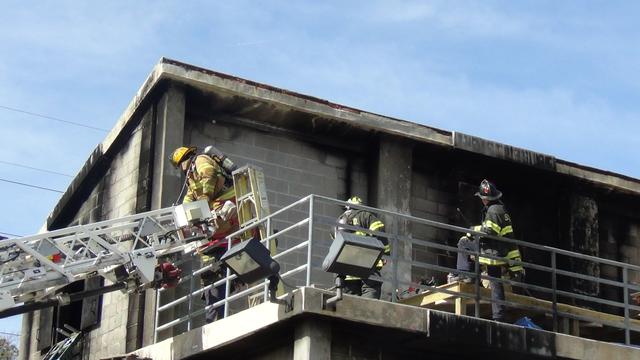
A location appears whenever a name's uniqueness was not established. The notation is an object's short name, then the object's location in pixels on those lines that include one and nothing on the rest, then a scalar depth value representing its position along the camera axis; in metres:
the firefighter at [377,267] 13.36
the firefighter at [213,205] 13.91
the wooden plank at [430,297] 13.54
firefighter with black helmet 13.38
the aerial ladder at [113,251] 12.98
